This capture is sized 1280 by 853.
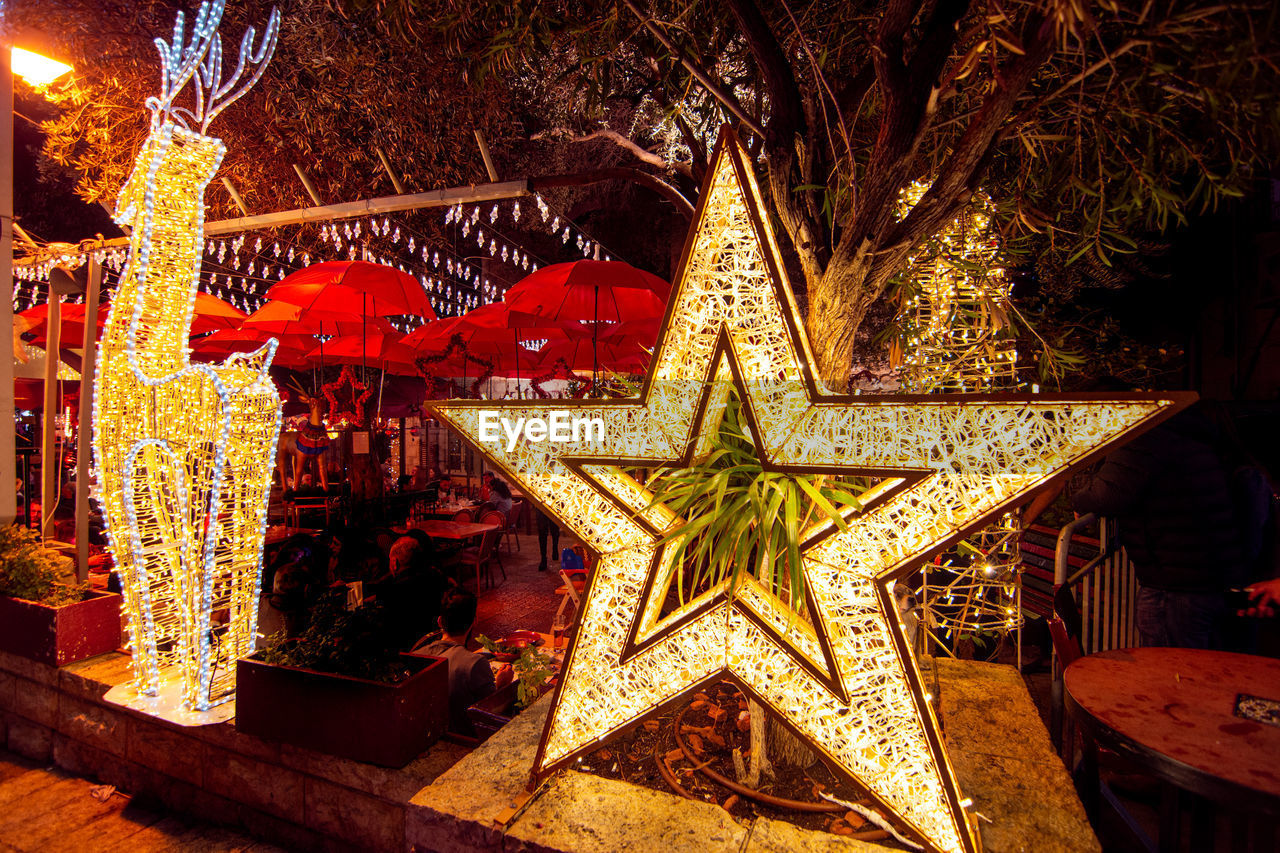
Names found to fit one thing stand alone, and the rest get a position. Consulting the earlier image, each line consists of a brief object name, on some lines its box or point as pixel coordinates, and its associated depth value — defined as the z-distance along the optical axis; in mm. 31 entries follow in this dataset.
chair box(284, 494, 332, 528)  9758
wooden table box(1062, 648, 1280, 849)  1771
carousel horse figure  9328
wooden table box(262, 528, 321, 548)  7461
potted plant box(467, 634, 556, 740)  2998
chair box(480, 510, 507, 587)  9016
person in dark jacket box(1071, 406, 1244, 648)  3238
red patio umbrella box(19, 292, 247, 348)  7758
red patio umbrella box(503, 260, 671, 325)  6324
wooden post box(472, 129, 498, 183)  5062
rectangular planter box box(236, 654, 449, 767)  2719
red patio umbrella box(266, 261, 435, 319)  6500
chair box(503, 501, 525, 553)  11516
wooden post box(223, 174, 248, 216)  5952
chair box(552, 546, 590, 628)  4703
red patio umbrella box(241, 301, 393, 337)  7705
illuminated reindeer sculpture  3318
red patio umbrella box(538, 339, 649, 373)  10141
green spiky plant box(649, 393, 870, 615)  2006
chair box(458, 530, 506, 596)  8172
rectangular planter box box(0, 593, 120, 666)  3998
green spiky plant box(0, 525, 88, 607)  4273
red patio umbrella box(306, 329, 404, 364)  9320
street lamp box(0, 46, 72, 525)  3250
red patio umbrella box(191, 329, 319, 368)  8859
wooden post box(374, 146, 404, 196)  5422
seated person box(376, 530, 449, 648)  3393
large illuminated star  1781
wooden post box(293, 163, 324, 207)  5748
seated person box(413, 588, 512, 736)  3191
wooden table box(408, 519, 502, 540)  8039
